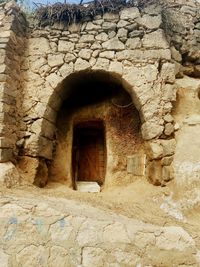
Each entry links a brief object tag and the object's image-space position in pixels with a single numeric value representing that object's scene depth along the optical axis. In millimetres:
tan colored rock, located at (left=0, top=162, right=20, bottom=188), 3897
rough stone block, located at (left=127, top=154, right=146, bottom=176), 5023
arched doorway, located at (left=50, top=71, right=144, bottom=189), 5230
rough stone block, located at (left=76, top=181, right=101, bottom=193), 5492
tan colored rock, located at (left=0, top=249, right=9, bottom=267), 2740
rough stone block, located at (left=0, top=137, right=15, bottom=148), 4220
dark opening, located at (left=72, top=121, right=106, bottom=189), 6059
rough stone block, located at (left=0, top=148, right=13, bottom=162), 4166
